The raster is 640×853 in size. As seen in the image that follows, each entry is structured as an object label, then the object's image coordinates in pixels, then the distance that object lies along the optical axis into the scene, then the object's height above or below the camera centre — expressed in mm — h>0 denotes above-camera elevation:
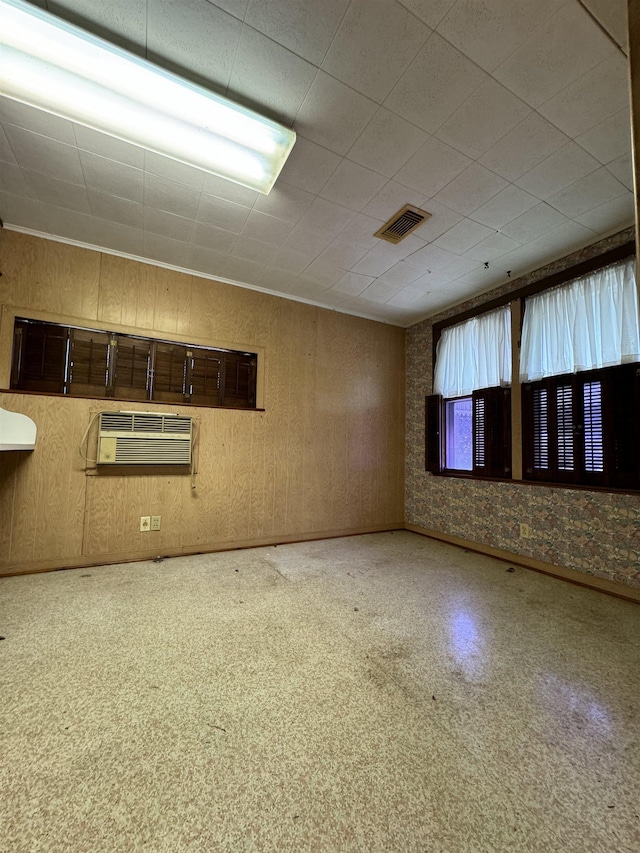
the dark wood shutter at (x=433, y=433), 4141 +200
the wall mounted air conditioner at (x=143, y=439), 2967 +36
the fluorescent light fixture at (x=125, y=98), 1474 +1740
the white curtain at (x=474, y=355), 3473 +1056
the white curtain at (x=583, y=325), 2602 +1075
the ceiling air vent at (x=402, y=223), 2527 +1766
